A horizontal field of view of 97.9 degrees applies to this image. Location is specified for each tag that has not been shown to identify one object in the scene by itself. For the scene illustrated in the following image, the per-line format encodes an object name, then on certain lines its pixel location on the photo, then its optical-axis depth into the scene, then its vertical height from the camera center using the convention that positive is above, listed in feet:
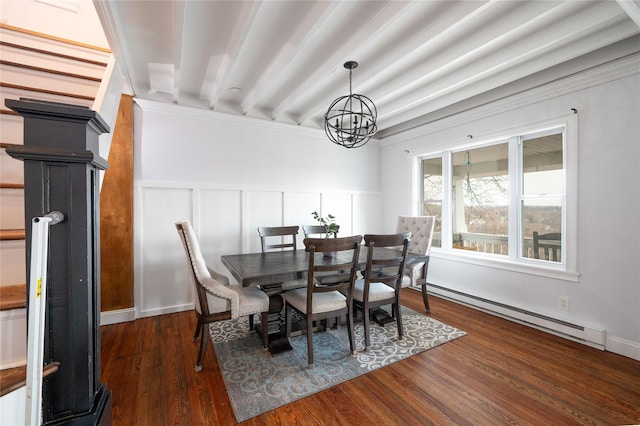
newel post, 2.78 -0.25
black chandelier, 8.59 +2.59
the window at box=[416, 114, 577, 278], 9.55 +0.56
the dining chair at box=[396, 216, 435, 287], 10.69 -1.12
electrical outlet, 9.22 -3.05
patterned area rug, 6.35 -4.09
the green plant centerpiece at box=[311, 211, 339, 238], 9.85 -0.61
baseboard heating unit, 8.51 -3.82
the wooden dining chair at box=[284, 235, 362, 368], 7.18 -2.42
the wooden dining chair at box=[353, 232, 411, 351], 8.16 -2.34
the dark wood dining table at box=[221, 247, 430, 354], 7.29 -1.60
